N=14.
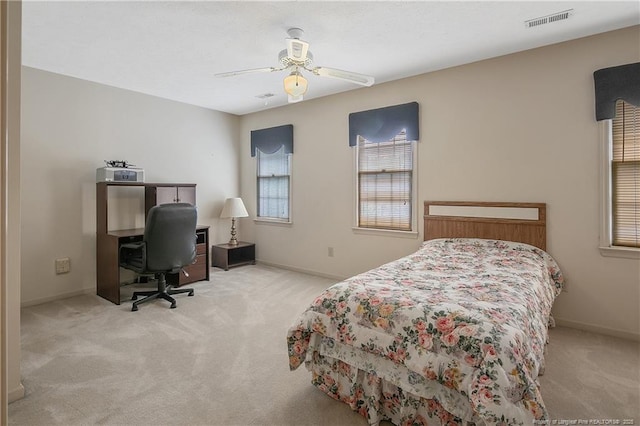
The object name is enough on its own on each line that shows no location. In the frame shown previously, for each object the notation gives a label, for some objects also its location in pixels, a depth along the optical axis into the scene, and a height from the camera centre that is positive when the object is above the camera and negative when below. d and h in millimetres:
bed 1333 -606
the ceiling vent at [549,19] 2473 +1474
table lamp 5145 +81
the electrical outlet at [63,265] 3707 -565
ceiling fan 2500 +1170
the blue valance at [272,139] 4980 +1157
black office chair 3344 -332
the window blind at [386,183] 3930 +376
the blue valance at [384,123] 3773 +1076
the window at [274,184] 5164 +482
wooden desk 3588 -593
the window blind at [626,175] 2695 +312
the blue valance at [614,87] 2609 +1003
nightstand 5055 -639
